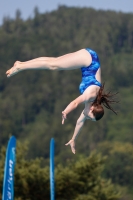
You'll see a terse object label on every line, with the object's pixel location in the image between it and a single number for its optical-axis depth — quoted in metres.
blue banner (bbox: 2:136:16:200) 18.94
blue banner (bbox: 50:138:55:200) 23.62
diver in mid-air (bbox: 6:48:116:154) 13.22
